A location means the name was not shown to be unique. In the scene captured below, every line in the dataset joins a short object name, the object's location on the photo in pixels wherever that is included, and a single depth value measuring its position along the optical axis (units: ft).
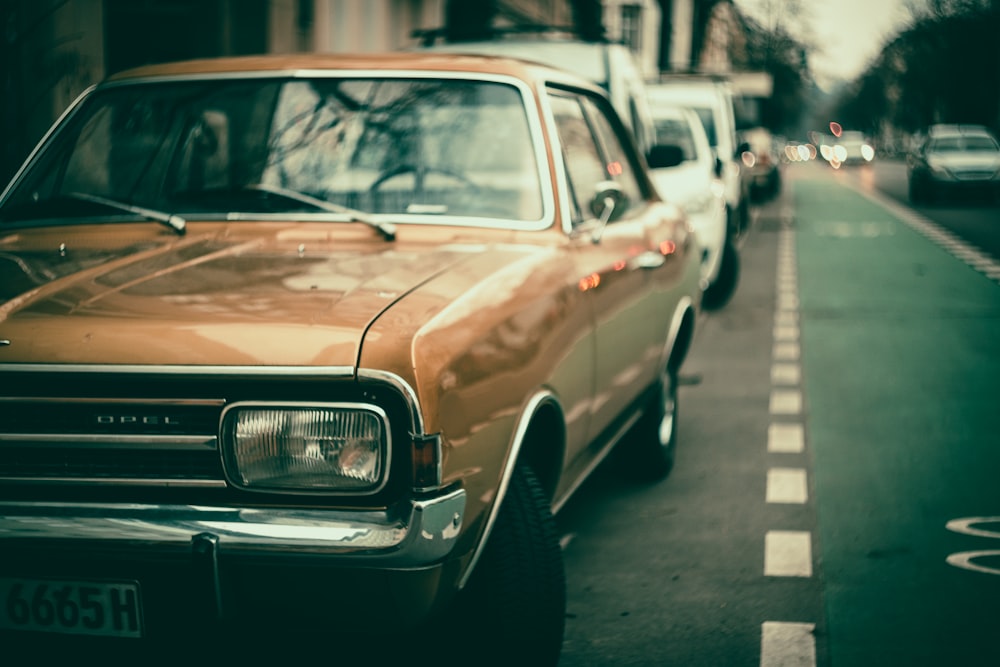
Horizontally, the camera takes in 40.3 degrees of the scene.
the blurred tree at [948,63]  216.74
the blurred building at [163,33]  27.62
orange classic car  9.82
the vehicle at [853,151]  271.49
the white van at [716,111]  58.44
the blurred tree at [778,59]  231.09
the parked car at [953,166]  104.58
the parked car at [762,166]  103.17
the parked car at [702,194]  40.90
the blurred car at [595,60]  38.11
